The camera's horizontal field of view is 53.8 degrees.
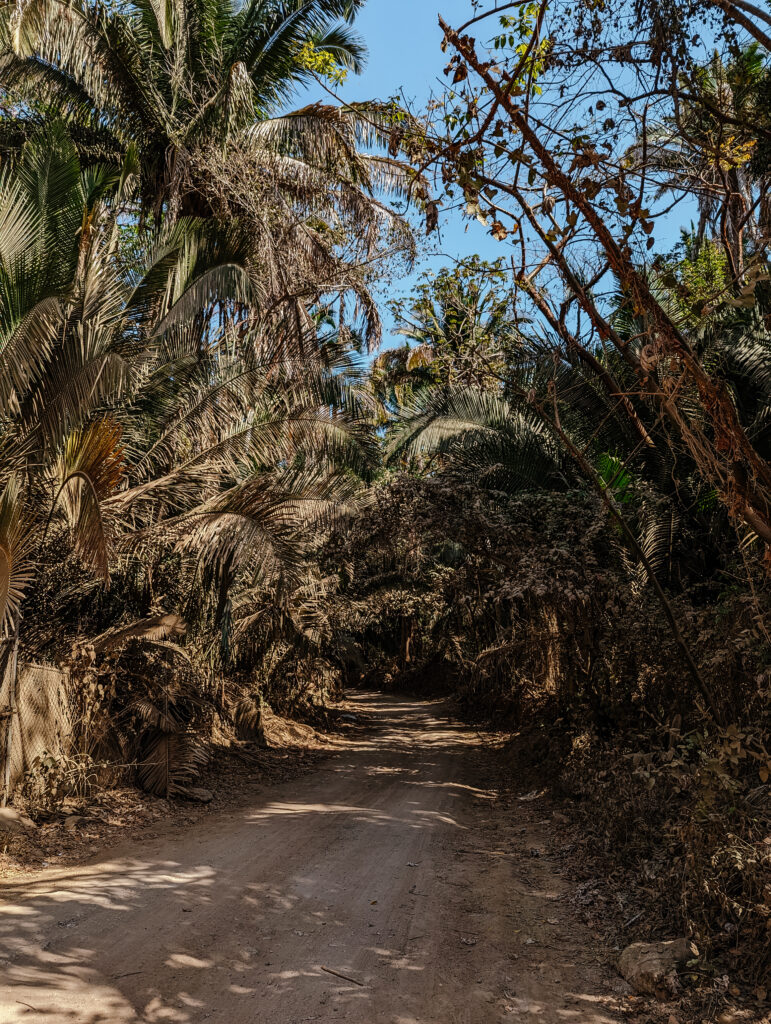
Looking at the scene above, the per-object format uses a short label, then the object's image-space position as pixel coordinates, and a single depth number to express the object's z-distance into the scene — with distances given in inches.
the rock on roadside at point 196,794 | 349.4
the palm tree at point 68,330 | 244.8
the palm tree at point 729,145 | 203.2
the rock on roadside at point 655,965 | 160.7
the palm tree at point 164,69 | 463.8
